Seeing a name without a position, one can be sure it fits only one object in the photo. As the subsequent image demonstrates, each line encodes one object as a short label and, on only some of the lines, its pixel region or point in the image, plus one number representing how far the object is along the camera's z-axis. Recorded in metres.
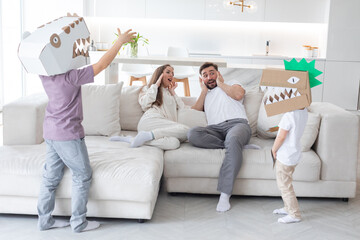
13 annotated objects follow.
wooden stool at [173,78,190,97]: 6.08
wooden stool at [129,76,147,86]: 6.33
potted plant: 4.55
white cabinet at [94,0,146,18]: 7.18
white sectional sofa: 2.70
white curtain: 6.13
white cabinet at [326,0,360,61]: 6.84
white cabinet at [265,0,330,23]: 7.05
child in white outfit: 2.77
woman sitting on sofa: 3.21
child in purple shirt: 2.50
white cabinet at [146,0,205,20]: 7.16
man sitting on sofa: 3.05
